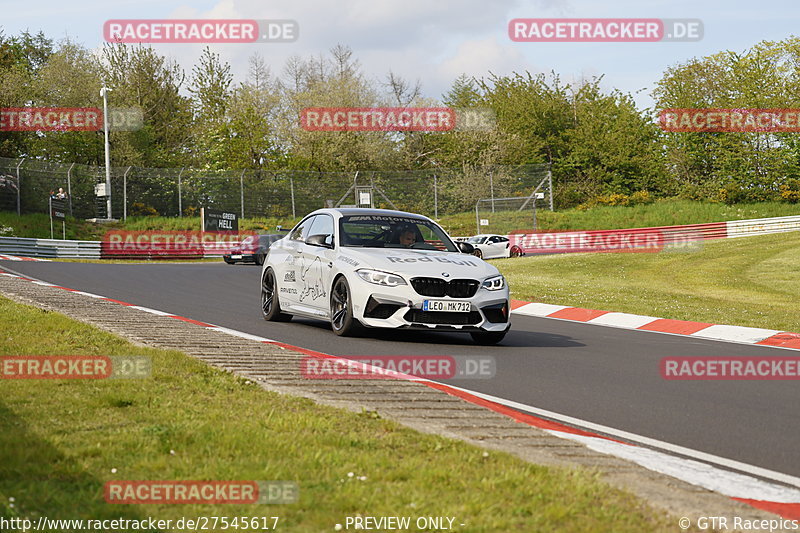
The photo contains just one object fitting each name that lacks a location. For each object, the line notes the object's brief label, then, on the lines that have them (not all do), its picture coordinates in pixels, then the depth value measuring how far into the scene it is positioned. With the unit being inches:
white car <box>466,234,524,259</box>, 1744.6
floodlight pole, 1784.0
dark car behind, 1524.4
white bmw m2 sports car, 437.7
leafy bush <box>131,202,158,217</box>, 1844.2
